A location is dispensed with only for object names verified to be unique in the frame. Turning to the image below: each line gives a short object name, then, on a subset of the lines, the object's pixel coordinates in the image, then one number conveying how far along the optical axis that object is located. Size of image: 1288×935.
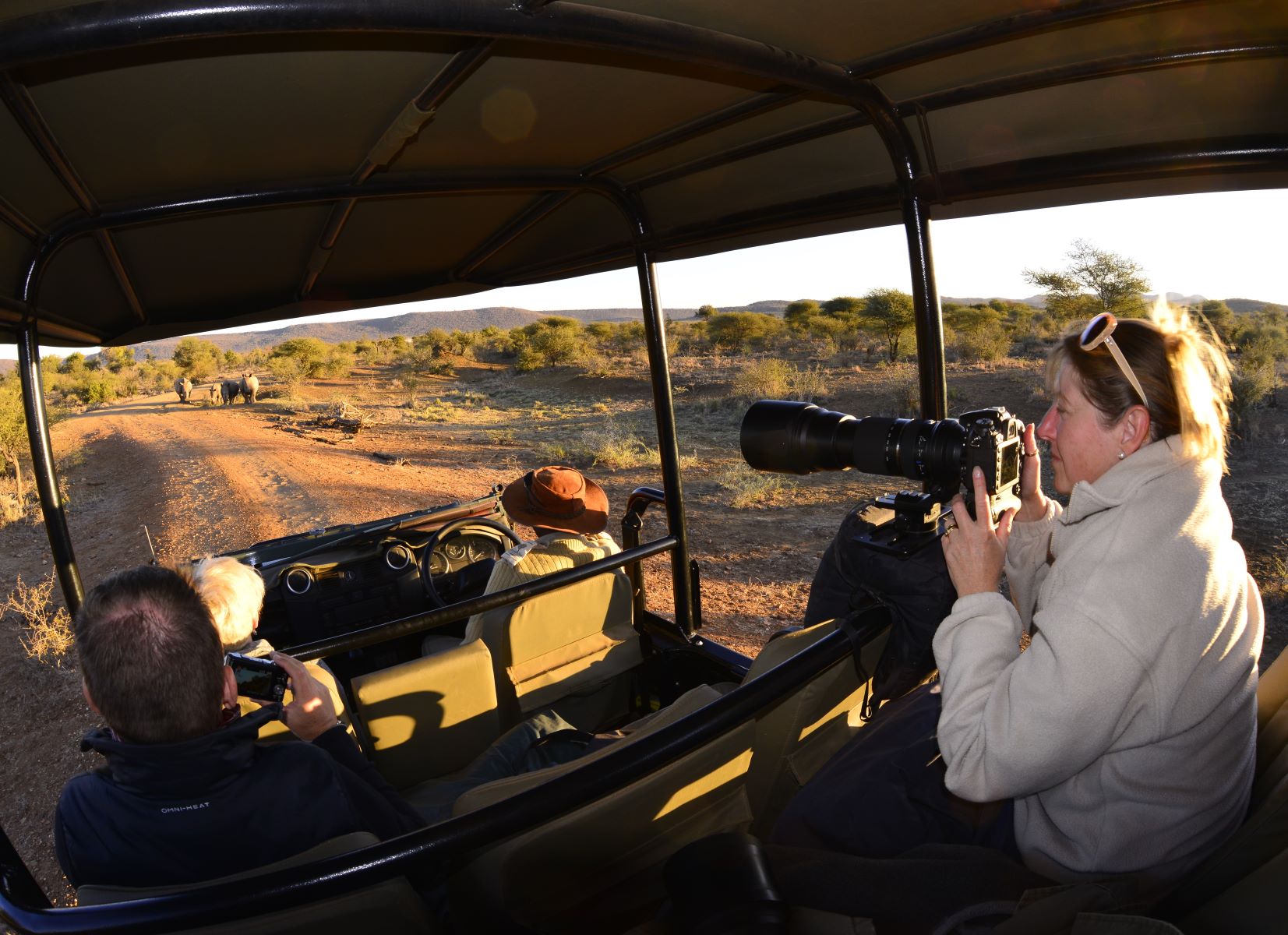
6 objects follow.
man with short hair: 1.26
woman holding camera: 1.11
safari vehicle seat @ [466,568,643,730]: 2.67
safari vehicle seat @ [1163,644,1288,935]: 0.94
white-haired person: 2.02
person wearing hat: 2.89
